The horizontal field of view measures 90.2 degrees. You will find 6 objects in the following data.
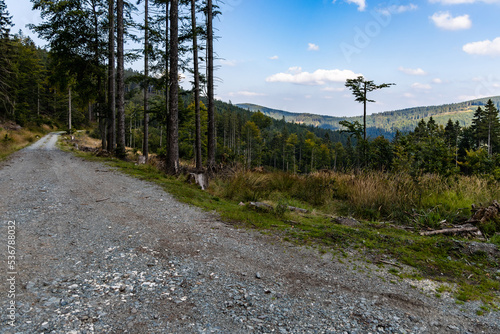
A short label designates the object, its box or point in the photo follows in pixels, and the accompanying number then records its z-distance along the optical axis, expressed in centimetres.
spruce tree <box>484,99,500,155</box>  5312
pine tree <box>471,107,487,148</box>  5591
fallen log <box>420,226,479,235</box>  473
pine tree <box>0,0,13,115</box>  2149
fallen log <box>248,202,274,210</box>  590
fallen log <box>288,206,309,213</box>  658
